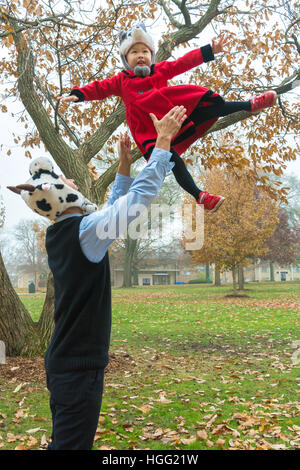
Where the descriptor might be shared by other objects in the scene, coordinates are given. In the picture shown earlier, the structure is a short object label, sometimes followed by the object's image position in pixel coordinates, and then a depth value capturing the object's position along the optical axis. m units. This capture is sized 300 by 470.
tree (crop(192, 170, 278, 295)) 20.28
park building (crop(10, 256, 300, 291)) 58.79
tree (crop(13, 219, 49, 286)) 48.41
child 2.76
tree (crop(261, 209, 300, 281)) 33.14
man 1.97
